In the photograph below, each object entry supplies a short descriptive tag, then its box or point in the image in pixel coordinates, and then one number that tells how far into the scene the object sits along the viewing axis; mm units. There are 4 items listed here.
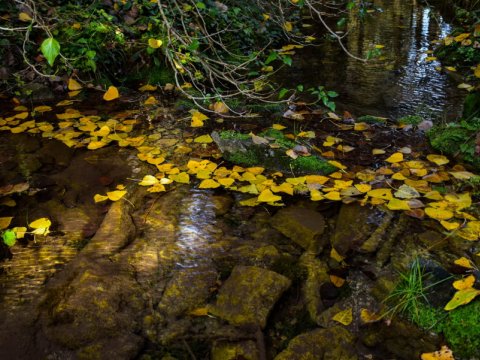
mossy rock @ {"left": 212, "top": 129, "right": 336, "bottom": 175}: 3107
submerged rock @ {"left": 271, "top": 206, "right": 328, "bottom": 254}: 2457
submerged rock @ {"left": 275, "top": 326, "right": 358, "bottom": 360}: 1804
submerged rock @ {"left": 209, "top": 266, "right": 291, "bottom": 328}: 1983
